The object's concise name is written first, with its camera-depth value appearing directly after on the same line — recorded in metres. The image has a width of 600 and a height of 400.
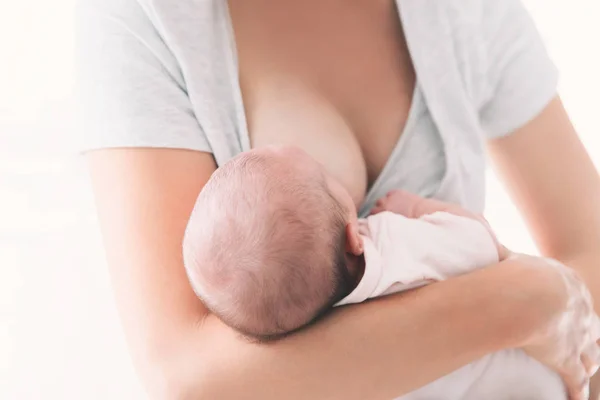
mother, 0.70
